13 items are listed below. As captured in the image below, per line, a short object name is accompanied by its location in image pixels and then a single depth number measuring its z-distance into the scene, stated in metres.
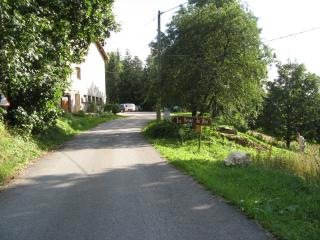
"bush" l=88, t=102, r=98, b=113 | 46.50
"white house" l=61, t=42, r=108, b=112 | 41.61
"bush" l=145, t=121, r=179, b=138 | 23.77
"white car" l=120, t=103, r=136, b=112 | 67.94
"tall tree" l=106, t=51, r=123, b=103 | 81.44
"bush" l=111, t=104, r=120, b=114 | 53.94
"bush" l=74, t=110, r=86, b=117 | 39.62
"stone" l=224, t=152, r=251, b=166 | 12.96
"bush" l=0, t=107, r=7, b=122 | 15.95
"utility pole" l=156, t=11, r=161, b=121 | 26.30
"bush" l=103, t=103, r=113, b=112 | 52.87
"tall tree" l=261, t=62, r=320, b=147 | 45.94
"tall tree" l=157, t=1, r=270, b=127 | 24.17
